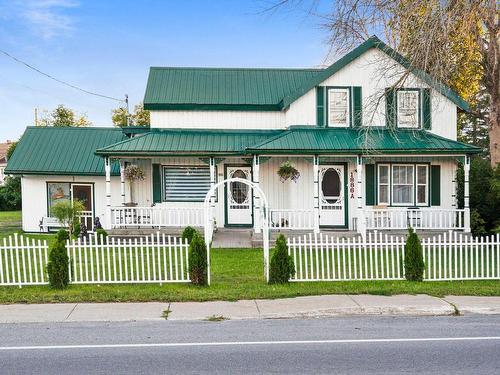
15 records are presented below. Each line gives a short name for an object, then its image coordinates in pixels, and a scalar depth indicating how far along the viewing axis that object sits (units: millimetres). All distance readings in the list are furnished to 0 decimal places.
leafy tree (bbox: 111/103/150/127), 46719
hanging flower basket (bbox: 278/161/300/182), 17922
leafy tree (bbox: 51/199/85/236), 17812
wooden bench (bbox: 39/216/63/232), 21156
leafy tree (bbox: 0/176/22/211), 41000
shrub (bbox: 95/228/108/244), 16677
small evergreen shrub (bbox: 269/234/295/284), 10977
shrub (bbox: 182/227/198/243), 14242
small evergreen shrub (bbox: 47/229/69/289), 10531
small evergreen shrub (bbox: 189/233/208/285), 10875
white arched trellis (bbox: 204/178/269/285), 11061
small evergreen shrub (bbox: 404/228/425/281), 11172
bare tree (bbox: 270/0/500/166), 12219
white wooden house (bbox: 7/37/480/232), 18031
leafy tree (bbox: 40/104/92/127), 46406
